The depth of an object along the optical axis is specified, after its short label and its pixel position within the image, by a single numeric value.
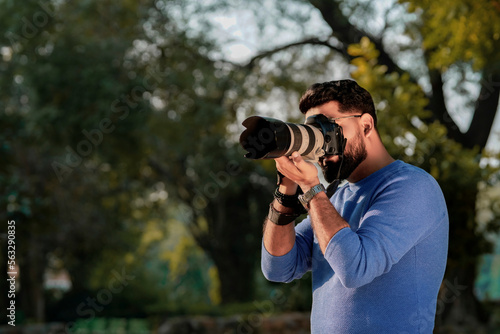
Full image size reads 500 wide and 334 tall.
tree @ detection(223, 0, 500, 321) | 6.52
